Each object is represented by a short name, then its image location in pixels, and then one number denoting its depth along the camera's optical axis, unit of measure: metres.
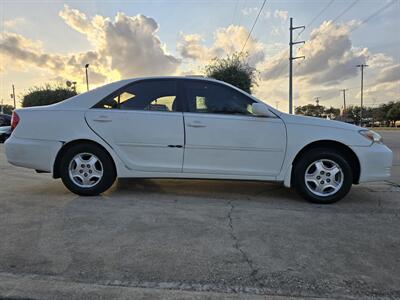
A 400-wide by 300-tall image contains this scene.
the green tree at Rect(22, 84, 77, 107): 47.97
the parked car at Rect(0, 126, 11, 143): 19.60
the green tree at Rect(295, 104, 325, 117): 118.34
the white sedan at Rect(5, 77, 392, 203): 5.19
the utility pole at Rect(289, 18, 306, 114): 34.97
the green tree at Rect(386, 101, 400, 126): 97.25
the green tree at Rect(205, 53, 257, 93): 27.31
